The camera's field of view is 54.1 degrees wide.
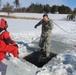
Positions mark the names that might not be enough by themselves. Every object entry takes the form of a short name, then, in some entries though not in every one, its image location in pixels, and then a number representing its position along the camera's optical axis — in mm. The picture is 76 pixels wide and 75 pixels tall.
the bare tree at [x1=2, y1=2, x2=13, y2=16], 23460
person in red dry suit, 1849
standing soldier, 2422
